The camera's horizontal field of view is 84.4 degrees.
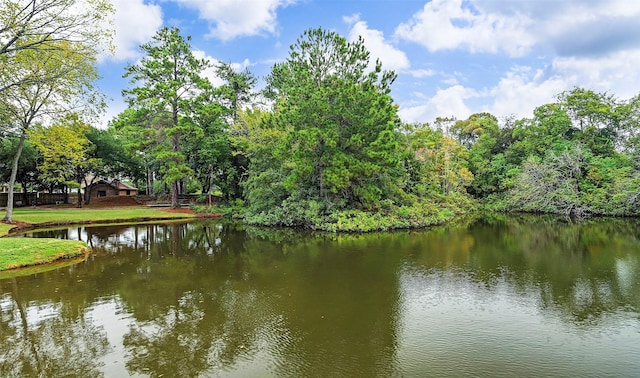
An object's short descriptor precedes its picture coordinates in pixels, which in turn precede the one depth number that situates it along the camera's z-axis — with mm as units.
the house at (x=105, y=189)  41969
